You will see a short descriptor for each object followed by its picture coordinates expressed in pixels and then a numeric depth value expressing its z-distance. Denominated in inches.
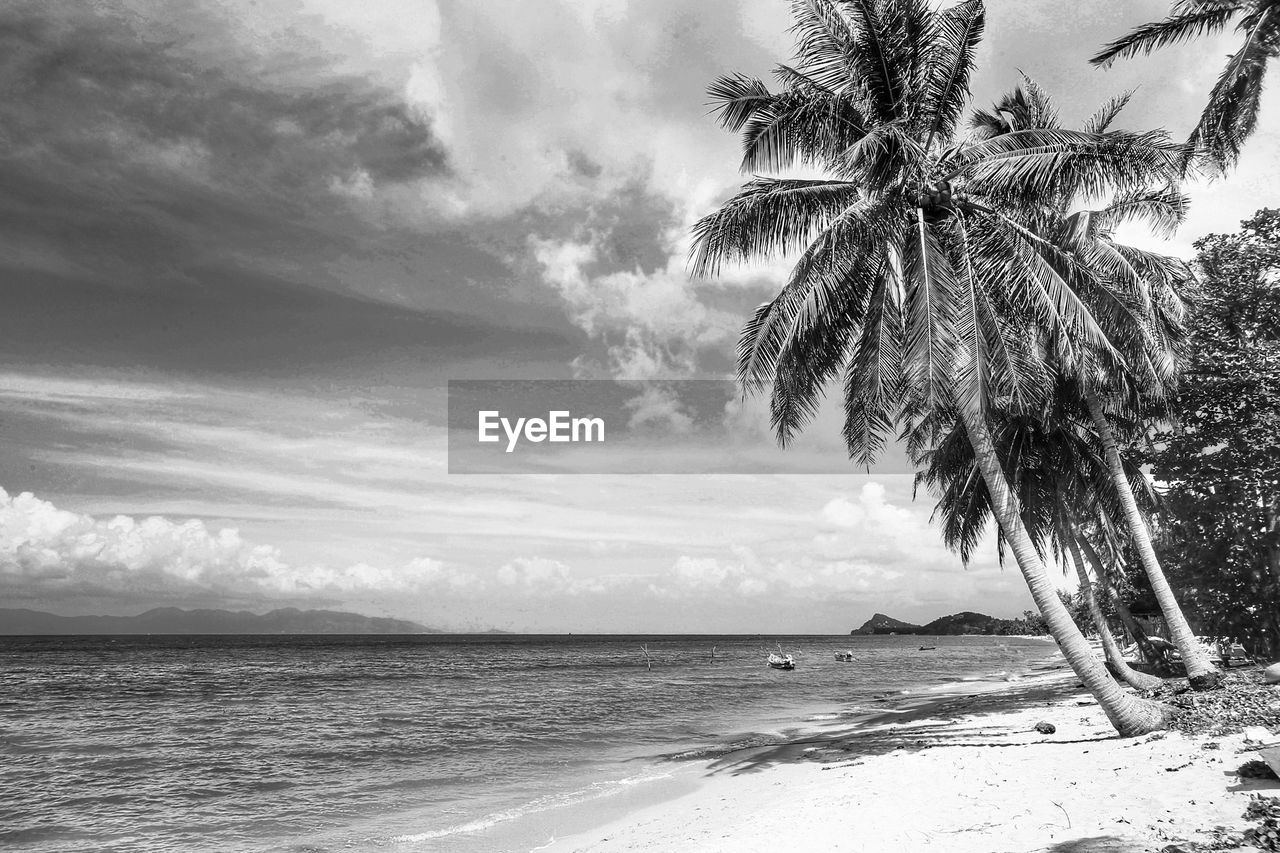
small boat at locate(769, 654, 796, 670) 2377.7
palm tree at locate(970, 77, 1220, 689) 509.4
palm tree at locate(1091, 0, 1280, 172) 471.2
